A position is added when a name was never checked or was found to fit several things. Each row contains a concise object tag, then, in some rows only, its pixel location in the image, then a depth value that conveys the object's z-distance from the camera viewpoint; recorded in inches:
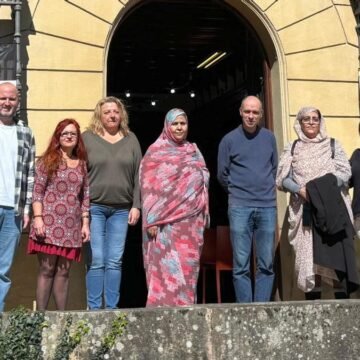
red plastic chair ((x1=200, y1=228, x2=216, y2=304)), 331.0
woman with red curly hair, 207.5
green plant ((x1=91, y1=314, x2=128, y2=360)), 146.5
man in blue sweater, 236.7
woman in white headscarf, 238.7
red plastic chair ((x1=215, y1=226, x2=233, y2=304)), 323.6
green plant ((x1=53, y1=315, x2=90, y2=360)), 145.2
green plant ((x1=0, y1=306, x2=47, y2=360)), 143.6
